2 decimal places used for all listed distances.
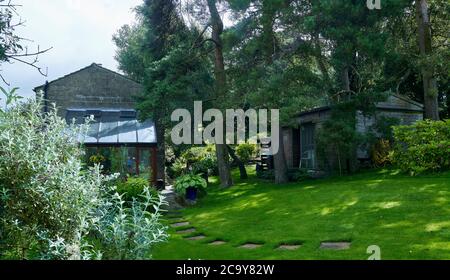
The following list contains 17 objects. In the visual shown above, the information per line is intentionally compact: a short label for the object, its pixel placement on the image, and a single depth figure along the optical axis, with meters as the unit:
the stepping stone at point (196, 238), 8.31
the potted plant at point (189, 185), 13.55
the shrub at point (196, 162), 21.66
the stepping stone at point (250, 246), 6.92
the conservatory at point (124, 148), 15.53
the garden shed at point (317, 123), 17.94
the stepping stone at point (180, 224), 10.05
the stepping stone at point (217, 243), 7.61
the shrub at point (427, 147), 12.21
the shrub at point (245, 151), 26.08
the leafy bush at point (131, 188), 11.84
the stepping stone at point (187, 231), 9.19
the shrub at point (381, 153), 17.00
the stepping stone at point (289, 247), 6.56
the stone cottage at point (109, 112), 16.12
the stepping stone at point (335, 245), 6.28
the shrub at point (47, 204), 3.34
